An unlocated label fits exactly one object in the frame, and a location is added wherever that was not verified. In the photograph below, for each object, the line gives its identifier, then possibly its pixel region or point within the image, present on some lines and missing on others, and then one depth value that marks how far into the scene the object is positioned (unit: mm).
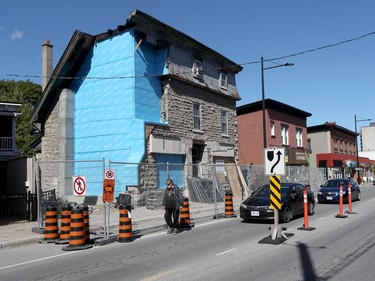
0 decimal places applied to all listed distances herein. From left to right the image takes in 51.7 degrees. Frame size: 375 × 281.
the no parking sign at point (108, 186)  10430
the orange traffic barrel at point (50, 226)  10869
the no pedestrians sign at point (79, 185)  10539
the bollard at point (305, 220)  11750
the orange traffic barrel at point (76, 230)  9711
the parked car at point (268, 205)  13359
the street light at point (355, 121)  49138
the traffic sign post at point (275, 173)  10180
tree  36719
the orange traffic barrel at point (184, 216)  13250
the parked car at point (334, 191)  21578
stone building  20453
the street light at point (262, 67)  23069
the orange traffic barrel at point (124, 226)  10539
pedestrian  11883
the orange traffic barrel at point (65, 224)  10742
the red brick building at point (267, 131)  34781
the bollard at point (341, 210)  14848
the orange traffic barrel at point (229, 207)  15781
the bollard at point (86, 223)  10451
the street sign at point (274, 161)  10398
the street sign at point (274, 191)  10430
